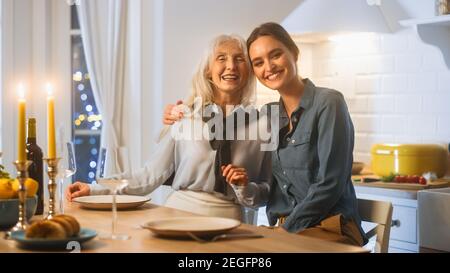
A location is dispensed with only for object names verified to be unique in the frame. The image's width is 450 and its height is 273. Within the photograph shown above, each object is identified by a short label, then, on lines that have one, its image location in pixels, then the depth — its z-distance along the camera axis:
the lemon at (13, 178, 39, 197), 1.90
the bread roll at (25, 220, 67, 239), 1.61
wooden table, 1.61
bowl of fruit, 1.90
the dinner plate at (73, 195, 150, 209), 2.26
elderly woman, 2.67
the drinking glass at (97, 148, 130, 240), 1.76
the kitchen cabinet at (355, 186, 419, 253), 3.05
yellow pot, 3.38
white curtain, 3.90
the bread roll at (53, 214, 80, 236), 1.64
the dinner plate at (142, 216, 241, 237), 1.71
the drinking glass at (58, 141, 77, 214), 1.96
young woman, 2.38
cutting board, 3.12
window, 4.08
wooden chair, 2.15
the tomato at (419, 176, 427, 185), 3.20
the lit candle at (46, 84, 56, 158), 1.88
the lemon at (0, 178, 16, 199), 1.92
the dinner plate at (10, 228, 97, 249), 1.59
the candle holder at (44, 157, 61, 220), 1.90
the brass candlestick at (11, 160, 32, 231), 1.68
